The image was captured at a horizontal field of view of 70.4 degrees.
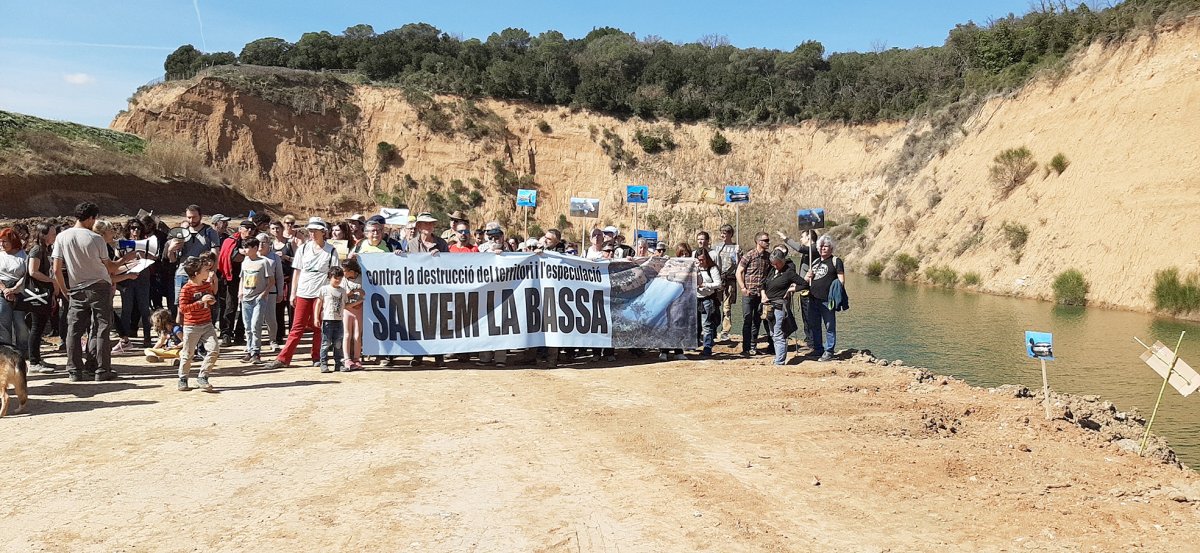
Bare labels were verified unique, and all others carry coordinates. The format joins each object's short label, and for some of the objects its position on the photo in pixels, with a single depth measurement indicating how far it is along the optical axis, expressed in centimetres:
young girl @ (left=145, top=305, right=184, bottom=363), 1023
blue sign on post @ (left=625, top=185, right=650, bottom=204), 2912
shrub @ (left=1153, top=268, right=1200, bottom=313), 1888
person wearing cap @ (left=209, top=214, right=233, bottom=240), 1287
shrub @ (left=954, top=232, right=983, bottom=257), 2772
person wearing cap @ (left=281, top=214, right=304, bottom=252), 1296
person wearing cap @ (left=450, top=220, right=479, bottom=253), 1207
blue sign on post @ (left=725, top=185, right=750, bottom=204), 2827
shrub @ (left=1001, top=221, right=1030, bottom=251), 2559
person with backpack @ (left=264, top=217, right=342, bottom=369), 1059
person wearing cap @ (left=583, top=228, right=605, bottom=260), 1252
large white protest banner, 1075
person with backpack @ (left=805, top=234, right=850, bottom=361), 1151
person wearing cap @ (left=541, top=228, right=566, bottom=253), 1255
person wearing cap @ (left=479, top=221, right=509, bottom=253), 1198
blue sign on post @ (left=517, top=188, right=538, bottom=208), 2789
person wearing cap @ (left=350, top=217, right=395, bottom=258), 1102
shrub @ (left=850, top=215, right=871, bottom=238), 3897
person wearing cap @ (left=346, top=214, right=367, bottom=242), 1289
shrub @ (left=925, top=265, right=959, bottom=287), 2692
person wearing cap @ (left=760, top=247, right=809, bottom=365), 1150
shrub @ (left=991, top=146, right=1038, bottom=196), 2859
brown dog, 763
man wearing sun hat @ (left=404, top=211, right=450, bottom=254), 1149
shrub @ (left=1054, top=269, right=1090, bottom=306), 2159
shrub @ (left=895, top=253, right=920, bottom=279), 2962
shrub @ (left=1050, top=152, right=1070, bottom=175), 2684
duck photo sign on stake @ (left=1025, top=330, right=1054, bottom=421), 825
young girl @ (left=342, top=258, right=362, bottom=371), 1032
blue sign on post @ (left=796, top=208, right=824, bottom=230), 2288
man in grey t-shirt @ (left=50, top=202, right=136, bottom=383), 876
